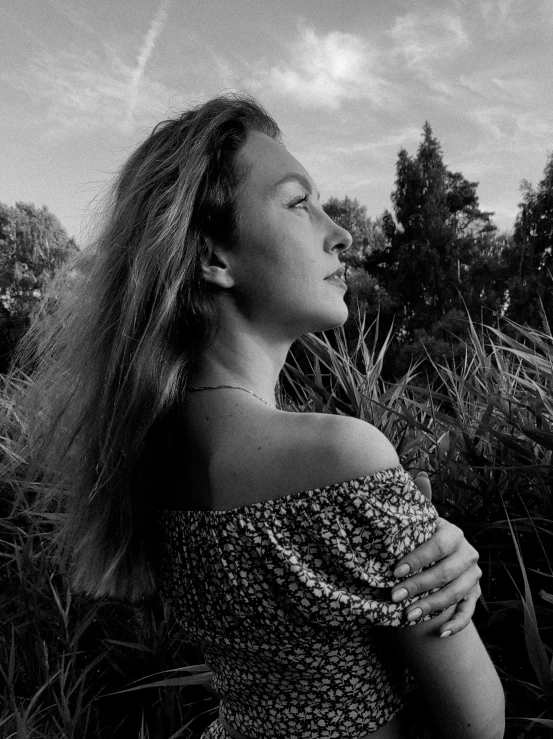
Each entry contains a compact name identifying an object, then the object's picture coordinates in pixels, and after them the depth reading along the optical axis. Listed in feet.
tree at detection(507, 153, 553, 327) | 81.76
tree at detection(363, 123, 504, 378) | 92.48
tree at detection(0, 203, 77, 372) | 97.25
